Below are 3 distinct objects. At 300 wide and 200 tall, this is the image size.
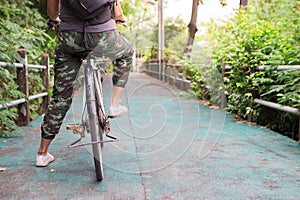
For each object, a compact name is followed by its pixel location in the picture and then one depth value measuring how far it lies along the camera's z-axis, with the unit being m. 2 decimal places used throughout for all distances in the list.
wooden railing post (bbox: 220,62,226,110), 5.65
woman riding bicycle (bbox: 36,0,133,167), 2.27
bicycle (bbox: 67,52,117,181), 2.24
